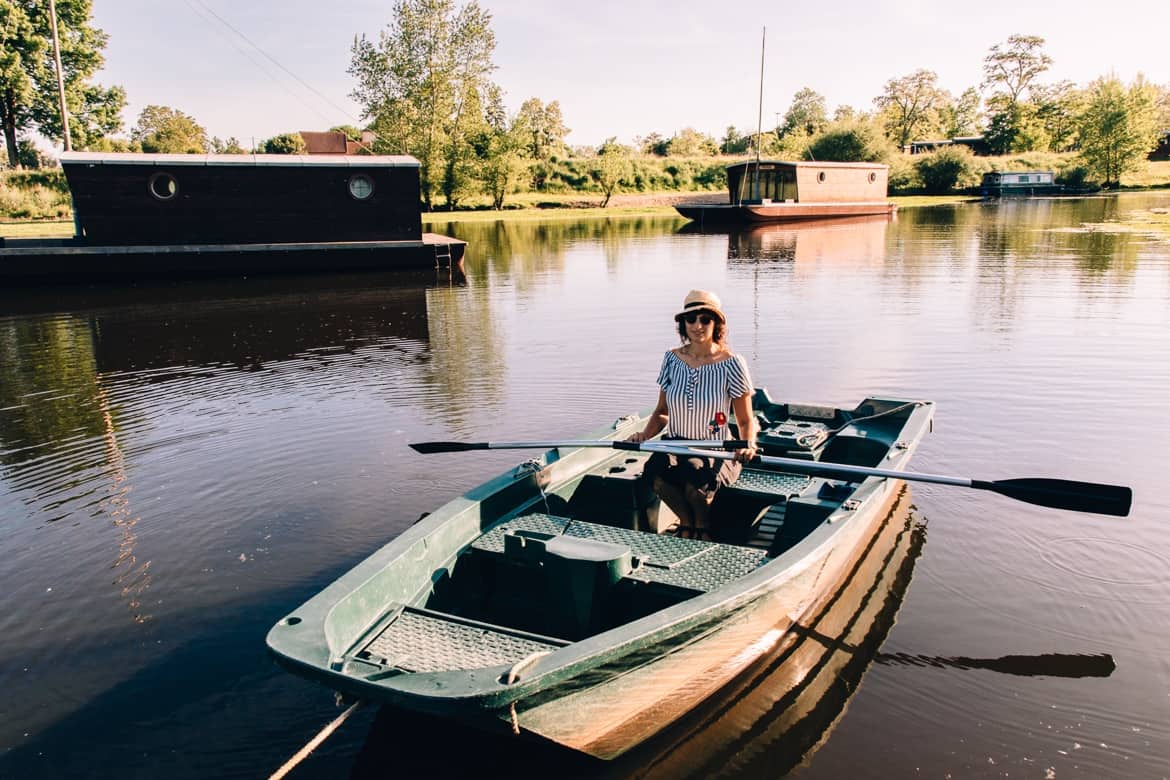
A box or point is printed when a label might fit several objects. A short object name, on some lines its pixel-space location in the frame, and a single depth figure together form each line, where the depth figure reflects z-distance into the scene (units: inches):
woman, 221.0
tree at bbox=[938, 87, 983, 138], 3927.2
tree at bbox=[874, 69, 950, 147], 3735.2
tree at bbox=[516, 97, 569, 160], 3312.0
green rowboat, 141.3
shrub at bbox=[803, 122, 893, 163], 2689.5
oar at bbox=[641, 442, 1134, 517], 200.4
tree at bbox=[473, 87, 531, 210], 2231.8
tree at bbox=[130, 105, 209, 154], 3002.0
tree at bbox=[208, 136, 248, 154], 3506.4
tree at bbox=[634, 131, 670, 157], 3789.4
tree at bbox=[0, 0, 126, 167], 1756.9
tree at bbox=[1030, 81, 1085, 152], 3358.8
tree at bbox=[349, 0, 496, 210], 2180.1
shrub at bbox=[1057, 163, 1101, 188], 2824.8
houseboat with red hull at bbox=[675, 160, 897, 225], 1676.9
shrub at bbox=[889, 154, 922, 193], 2780.5
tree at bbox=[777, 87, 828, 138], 4424.2
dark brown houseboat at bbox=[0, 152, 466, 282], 882.1
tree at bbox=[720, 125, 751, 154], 4047.7
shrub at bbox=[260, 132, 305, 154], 3459.6
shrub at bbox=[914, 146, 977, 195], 2748.5
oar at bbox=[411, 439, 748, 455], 217.9
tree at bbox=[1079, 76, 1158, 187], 2716.5
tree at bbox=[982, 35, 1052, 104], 3577.8
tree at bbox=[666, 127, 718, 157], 3651.6
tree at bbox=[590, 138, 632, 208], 2659.9
